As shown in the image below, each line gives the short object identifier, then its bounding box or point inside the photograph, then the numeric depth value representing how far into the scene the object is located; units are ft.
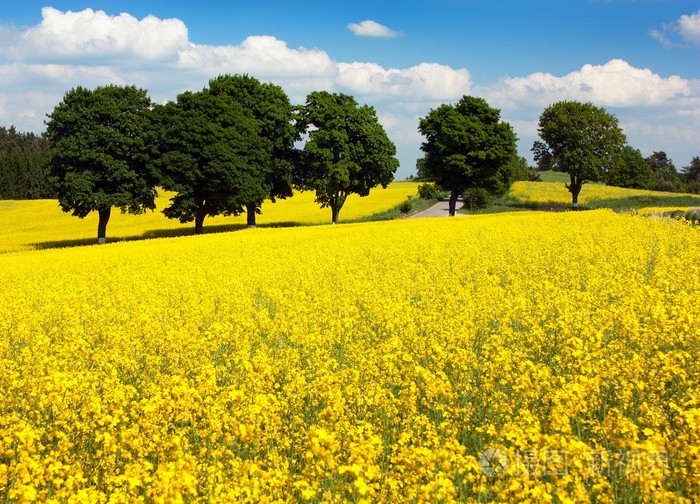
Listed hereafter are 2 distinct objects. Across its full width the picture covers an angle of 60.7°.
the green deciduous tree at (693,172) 439.88
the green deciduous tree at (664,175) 406.21
